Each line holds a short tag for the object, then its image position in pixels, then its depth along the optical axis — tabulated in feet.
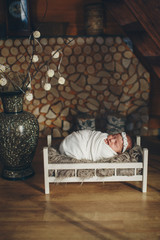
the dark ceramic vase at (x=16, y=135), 8.09
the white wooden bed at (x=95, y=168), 7.55
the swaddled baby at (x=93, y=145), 8.15
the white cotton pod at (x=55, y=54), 7.47
